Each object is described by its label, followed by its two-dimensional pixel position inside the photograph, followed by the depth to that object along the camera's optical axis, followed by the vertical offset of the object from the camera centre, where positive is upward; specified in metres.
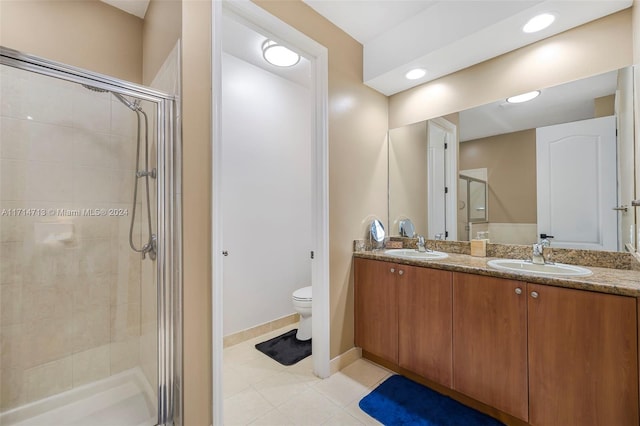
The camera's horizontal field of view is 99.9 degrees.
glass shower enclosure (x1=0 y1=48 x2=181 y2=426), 1.41 -0.21
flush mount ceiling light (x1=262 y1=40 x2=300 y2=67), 2.25 +1.41
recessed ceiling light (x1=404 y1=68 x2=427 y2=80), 2.17 +1.15
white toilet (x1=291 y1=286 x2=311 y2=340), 2.41 -0.85
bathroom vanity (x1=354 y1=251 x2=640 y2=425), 1.16 -0.66
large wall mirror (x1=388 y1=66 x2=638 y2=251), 1.55 +0.31
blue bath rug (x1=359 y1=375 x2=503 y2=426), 1.54 -1.18
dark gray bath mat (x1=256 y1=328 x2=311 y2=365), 2.23 -1.18
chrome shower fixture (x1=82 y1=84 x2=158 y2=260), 1.49 +0.25
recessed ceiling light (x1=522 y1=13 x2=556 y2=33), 1.59 +1.16
